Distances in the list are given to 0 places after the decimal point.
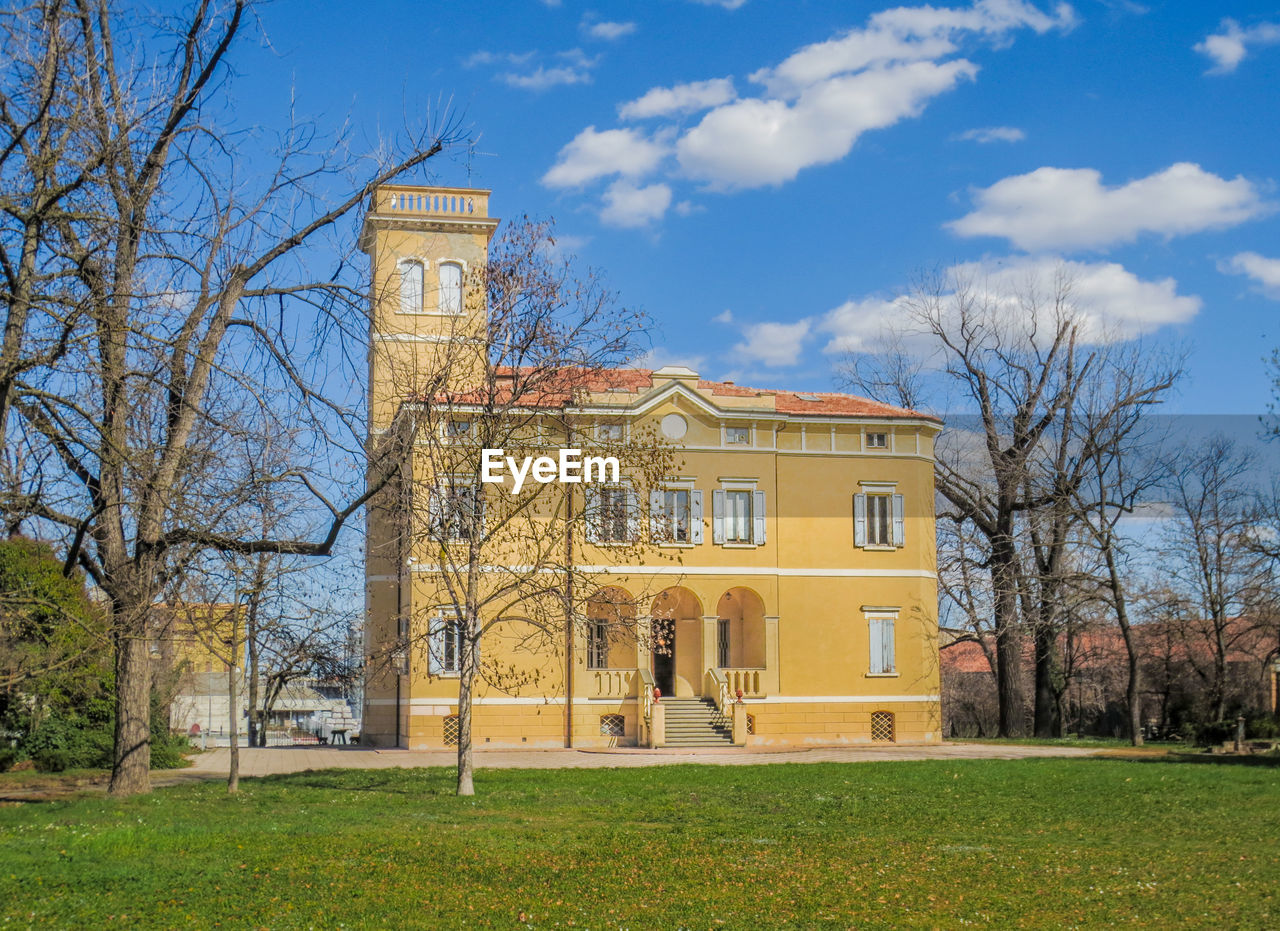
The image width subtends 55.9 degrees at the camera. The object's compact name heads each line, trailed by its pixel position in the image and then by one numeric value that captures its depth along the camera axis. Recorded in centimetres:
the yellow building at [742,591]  3275
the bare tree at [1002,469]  3841
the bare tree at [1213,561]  3612
